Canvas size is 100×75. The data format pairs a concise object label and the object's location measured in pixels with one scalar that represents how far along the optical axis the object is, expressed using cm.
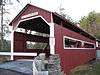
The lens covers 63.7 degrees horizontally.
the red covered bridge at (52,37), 448
